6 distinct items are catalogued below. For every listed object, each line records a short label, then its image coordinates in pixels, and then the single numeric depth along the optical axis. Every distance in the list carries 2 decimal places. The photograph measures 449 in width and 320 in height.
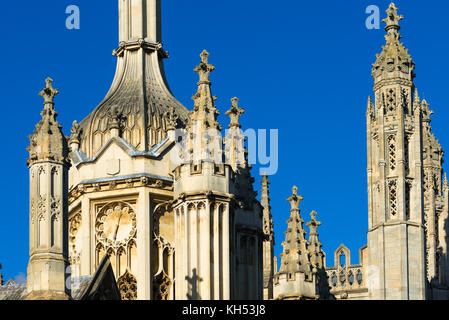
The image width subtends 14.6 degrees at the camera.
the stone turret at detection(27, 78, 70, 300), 45.56
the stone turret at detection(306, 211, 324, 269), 59.12
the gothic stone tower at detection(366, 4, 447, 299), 57.06
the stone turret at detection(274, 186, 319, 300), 54.94
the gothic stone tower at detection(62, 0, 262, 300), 51.47
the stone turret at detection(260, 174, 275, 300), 64.75
